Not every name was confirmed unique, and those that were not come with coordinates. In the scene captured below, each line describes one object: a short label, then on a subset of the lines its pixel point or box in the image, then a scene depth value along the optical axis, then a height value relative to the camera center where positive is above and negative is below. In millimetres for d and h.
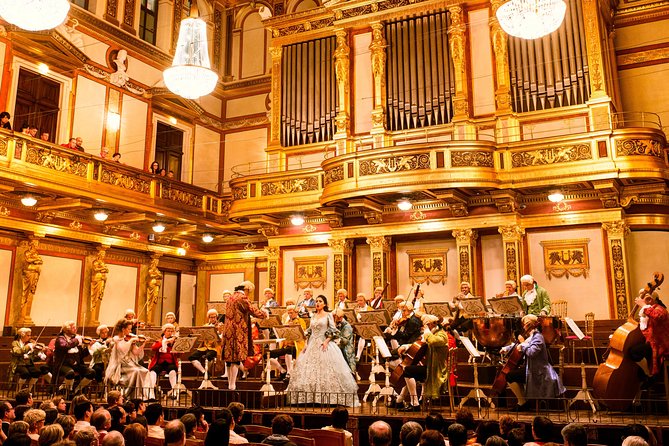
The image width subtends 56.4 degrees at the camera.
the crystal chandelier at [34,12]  9070 +4945
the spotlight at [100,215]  15742 +3421
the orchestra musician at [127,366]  9781 -210
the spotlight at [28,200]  14031 +3369
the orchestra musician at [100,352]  10633 +9
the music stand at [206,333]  9359 +281
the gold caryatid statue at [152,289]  18578 +1852
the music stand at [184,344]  9406 +122
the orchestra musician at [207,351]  10320 +18
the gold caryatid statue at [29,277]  15062 +1829
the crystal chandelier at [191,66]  9695 +4606
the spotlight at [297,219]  16453 +3438
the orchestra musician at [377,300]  12065 +999
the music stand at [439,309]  10188 +682
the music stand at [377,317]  9867 +548
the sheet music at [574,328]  8141 +294
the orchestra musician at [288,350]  10465 +30
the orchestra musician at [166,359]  10172 -108
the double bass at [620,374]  7320 -271
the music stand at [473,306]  9875 +701
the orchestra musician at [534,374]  7895 -289
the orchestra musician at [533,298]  9930 +826
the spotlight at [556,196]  13688 +3346
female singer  8750 -256
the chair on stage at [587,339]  10044 +187
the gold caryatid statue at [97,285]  16844 +1792
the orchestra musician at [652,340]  7207 +117
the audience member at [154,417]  5562 -578
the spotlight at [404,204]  14625 +3407
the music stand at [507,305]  8914 +657
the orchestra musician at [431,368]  8266 -219
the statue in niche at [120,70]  17906 +8007
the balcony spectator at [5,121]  13445 +4919
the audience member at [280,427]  4906 -602
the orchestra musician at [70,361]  10422 -138
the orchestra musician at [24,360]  10961 -126
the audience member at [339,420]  5492 -592
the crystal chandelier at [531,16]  10398 +5514
